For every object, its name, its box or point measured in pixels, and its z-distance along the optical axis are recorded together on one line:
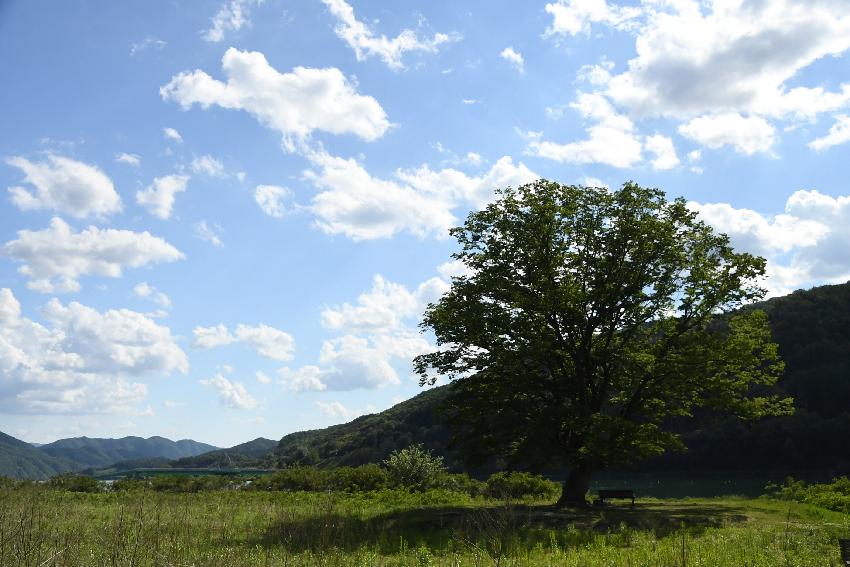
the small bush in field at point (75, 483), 38.88
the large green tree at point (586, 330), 24.86
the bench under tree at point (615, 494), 25.41
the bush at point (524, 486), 33.50
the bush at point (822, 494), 24.28
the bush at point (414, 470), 36.91
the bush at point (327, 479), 37.47
